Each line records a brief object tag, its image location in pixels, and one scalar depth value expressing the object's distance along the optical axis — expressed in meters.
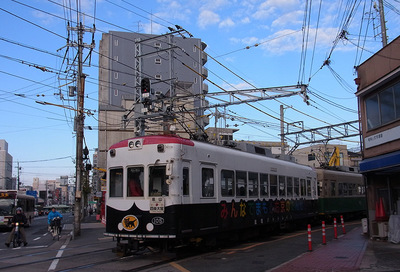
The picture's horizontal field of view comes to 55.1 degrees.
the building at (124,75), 48.53
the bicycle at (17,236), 15.59
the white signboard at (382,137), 12.68
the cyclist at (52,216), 18.27
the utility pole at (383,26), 16.39
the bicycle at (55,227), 17.84
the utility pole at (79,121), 19.11
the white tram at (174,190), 9.80
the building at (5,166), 84.71
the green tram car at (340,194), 22.34
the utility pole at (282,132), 29.59
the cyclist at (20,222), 15.52
